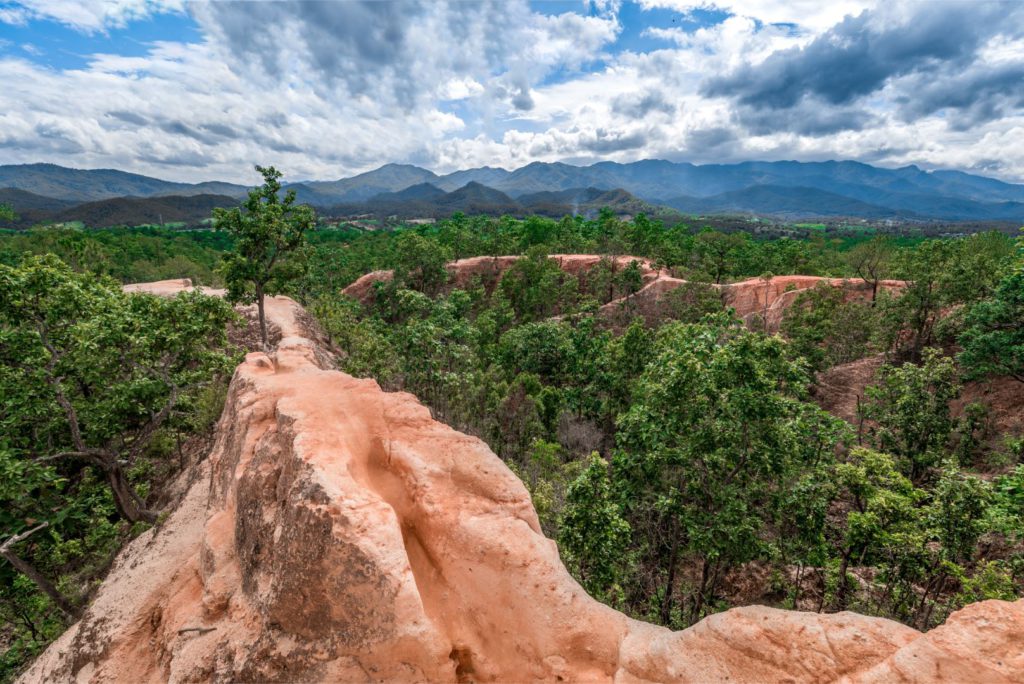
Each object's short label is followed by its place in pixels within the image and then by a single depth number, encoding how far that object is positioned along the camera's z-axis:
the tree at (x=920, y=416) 20.56
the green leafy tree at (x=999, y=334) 22.12
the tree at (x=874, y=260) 39.84
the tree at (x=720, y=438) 11.65
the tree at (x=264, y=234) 22.34
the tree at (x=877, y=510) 11.99
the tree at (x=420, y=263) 54.63
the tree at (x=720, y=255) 61.81
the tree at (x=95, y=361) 12.98
